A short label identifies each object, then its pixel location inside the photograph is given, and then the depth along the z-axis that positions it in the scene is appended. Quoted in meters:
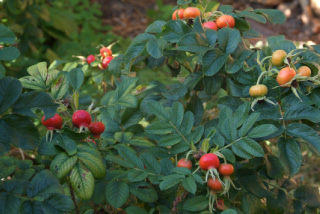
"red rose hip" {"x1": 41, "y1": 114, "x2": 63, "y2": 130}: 0.86
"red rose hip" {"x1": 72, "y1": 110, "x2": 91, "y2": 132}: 0.86
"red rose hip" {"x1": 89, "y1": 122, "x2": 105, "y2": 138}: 0.90
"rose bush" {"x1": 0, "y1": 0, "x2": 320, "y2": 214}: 0.84
